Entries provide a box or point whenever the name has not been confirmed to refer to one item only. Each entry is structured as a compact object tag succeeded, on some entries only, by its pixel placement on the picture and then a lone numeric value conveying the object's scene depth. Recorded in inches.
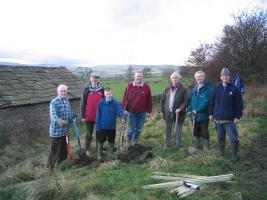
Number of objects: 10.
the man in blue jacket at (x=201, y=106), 310.8
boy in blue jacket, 315.6
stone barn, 498.9
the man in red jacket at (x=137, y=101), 333.4
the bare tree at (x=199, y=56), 1018.7
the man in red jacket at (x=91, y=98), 331.9
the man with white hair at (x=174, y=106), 322.7
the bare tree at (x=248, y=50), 896.3
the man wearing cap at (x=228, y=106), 292.0
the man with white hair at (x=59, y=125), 298.7
